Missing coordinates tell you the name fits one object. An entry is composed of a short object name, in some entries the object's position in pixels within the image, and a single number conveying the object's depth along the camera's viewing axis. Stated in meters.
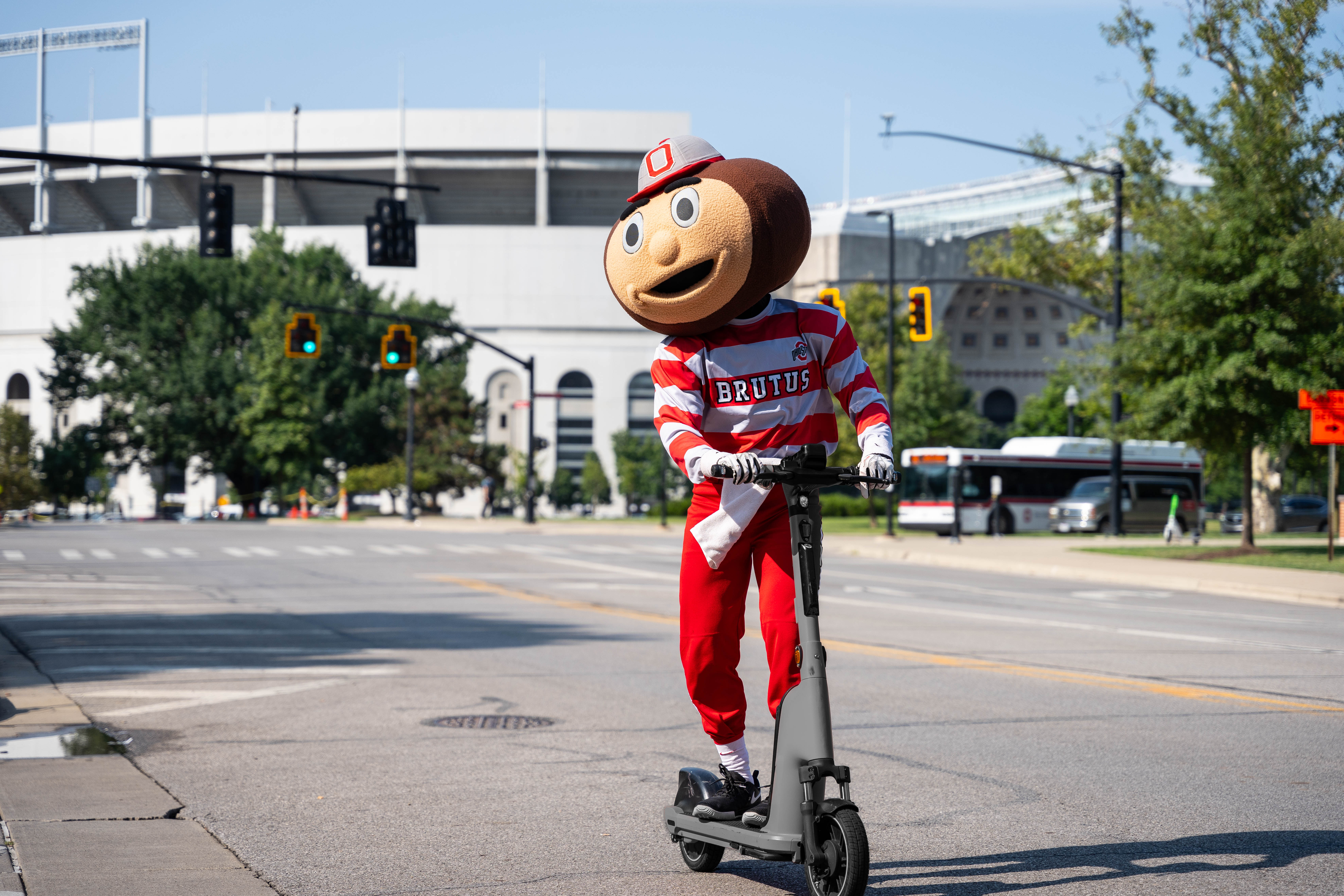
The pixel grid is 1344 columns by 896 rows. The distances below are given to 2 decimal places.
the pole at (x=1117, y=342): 28.53
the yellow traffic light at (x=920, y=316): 30.72
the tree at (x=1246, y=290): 24.14
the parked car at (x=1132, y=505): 44.12
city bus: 44.00
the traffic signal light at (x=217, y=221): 21.30
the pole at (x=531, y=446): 44.38
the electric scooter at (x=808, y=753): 3.81
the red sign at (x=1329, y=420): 21.91
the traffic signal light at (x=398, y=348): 33.78
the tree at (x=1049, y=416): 73.94
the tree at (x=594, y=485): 77.56
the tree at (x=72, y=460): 60.03
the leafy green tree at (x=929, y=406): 52.28
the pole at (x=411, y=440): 49.03
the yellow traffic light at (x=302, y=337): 31.03
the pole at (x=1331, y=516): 21.89
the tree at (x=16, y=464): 70.38
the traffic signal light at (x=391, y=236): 22.72
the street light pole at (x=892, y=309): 34.88
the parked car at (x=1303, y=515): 53.03
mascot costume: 4.34
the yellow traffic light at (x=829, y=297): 25.88
